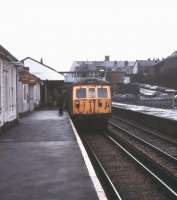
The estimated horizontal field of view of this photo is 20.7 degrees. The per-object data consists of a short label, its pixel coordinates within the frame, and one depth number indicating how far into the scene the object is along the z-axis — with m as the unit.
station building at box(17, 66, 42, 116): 28.77
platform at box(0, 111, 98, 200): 8.30
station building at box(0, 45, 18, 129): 20.59
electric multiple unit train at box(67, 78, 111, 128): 25.09
